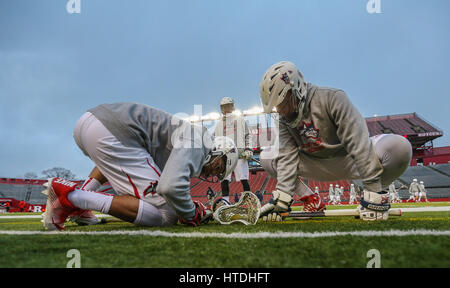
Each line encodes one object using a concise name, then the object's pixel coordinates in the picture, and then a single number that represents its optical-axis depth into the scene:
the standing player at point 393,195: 16.91
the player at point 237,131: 6.72
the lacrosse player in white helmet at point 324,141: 2.76
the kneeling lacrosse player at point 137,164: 2.44
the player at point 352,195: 17.88
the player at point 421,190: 16.22
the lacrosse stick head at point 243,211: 2.85
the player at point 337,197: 18.85
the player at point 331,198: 18.85
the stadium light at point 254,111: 34.67
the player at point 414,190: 16.61
